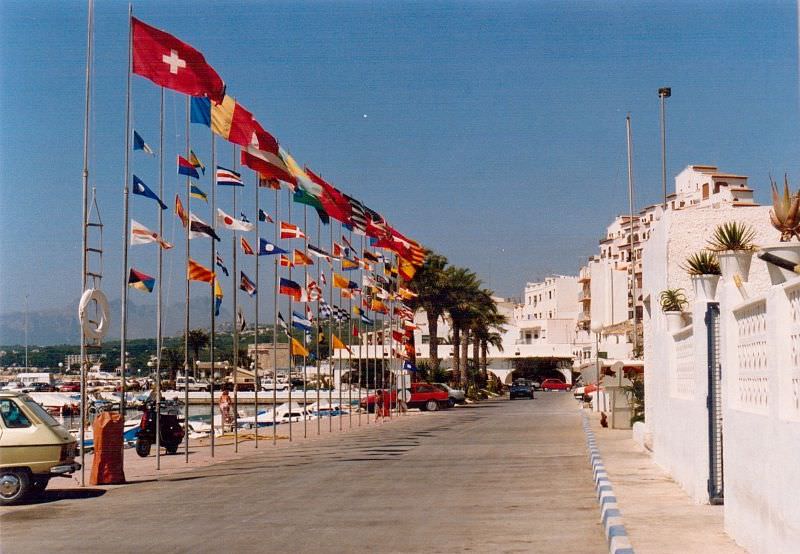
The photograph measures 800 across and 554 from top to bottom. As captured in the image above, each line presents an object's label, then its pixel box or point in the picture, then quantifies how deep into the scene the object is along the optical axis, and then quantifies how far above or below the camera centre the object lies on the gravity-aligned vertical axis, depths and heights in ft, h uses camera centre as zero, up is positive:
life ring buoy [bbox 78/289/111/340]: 65.10 +2.93
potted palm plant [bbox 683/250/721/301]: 46.52 +3.69
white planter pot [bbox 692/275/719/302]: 46.47 +3.11
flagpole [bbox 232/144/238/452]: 93.04 +1.65
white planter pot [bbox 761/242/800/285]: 31.78 +3.20
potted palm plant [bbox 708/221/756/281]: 38.70 +3.49
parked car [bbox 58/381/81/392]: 373.03 -8.22
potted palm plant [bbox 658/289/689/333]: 58.29 +3.19
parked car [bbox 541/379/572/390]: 393.23 -9.35
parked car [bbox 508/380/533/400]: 280.72 -8.18
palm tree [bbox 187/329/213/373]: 418.84 +9.35
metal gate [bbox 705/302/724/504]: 46.01 -1.72
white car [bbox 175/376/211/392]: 380.17 -8.58
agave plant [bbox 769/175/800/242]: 37.11 +5.07
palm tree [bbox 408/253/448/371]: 237.25 +16.19
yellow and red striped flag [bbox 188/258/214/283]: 83.56 +7.07
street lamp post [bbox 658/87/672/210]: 106.63 +24.47
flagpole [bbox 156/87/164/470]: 77.11 +2.66
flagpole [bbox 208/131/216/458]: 86.02 +8.82
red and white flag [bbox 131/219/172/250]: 73.20 +8.91
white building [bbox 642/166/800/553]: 28.58 -1.12
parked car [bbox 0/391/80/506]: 55.62 -4.51
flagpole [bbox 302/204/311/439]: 122.42 +11.36
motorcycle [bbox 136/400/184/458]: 89.66 -5.87
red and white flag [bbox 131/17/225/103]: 70.18 +20.05
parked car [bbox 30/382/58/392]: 354.95 -7.95
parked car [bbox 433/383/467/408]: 214.69 -7.52
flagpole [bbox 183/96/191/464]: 81.12 +0.14
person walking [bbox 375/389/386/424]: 169.87 -7.49
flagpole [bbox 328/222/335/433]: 127.73 +0.95
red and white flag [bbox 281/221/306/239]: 110.73 +13.54
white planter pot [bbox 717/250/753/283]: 38.70 +3.45
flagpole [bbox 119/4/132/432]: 70.23 +7.92
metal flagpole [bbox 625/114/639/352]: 163.93 +26.17
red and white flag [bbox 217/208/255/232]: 88.69 +11.70
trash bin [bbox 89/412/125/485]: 64.64 -5.35
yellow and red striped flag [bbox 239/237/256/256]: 98.17 +10.56
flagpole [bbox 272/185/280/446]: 114.12 +1.81
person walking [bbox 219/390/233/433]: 140.39 -5.74
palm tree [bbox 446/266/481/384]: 245.86 +14.88
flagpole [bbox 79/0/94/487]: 64.59 +7.62
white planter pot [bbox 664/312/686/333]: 58.13 +2.05
